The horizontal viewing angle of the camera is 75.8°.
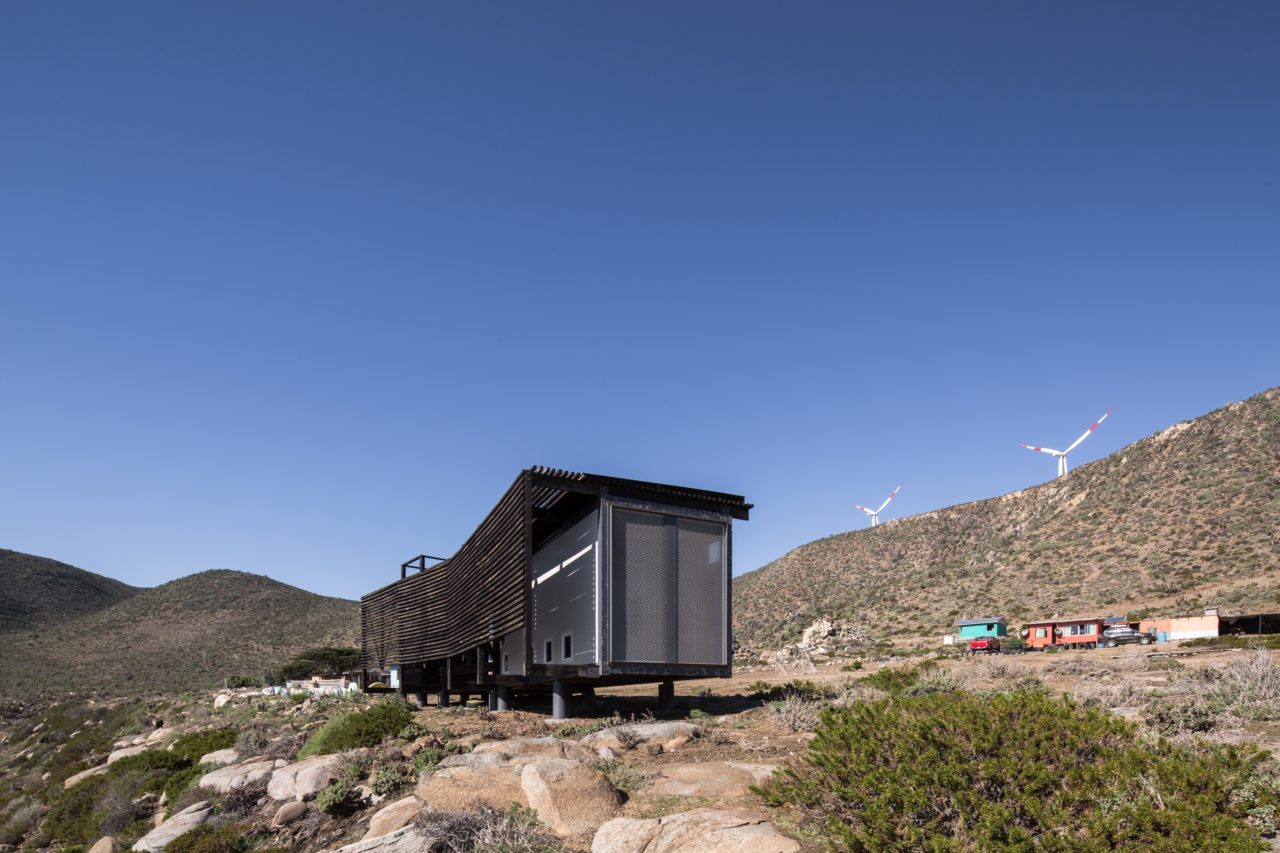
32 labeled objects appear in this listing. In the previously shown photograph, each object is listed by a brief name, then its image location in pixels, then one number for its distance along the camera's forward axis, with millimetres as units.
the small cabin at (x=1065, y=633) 36344
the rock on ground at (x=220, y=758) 15273
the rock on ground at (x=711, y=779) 8406
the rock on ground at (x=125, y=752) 21594
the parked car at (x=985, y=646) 36750
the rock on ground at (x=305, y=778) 11352
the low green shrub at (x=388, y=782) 10492
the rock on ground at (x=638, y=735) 11105
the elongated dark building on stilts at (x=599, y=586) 14195
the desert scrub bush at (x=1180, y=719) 10203
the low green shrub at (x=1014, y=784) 5371
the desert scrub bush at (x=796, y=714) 11656
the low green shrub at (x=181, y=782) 14312
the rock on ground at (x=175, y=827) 11562
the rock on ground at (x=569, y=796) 8250
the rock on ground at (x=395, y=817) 9000
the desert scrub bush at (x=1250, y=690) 10844
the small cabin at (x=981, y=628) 42375
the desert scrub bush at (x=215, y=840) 10508
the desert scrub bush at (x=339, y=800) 10359
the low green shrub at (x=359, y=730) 12625
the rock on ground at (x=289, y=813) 10641
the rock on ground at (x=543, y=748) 10438
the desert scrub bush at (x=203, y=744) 16984
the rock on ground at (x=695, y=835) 6598
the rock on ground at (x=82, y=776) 19538
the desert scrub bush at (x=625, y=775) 9070
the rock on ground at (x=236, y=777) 12867
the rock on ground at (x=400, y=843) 8273
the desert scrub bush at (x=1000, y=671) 17641
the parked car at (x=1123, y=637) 33981
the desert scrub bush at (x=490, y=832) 7852
